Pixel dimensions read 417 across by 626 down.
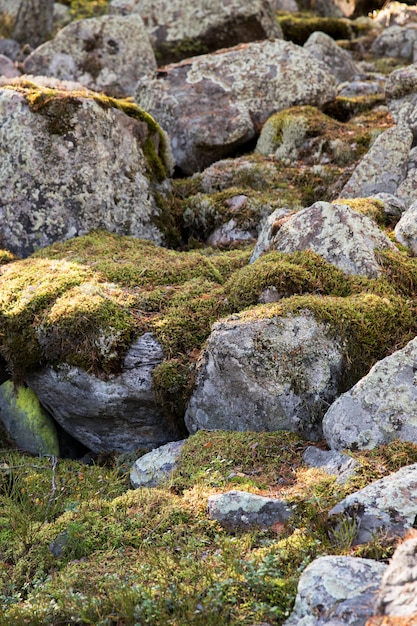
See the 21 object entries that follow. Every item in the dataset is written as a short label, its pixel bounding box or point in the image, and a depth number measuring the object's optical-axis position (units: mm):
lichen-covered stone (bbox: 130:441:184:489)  6141
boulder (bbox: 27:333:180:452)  6973
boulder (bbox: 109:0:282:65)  16906
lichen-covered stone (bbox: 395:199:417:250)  7891
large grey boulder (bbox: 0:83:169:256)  9555
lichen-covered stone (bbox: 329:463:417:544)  4477
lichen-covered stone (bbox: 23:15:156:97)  15680
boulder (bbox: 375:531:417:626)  3379
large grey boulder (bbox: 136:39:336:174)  12305
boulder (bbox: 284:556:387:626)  3707
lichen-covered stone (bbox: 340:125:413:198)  9758
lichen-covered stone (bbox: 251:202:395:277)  7320
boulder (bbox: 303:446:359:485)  5195
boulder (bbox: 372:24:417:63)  20734
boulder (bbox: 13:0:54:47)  20703
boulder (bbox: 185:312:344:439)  6141
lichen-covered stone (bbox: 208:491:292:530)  4992
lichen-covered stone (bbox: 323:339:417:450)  5500
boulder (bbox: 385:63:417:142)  10656
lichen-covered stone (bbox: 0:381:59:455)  7609
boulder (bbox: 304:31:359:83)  17125
